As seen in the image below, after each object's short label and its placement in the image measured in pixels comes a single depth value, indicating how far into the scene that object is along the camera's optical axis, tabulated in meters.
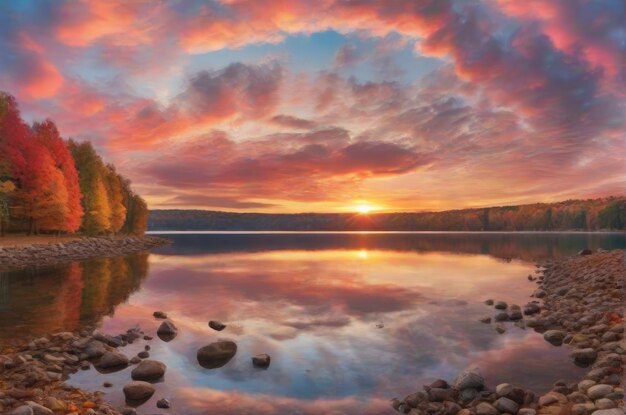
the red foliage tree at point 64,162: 65.31
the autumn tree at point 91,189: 76.00
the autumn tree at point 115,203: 91.56
